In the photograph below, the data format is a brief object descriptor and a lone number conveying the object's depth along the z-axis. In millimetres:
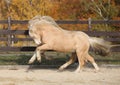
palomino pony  16340
